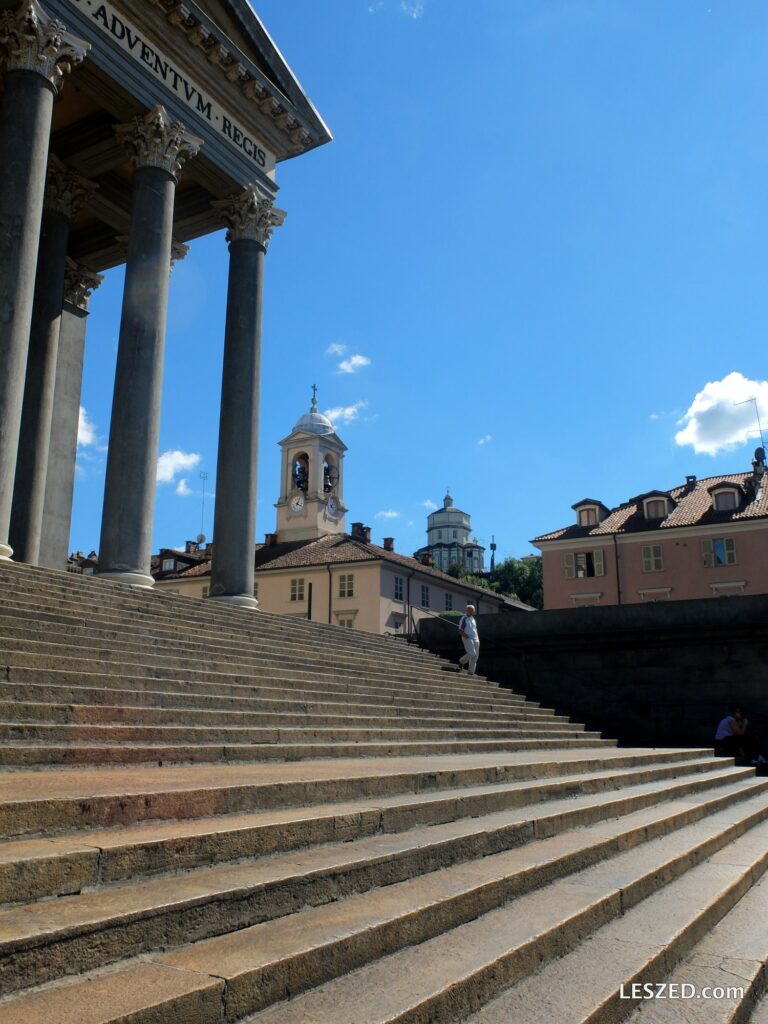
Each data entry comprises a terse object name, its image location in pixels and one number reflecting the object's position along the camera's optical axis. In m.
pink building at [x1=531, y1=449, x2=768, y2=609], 42.09
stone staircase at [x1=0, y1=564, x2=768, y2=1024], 2.57
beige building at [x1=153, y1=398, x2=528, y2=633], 48.34
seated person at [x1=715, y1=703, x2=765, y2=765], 14.47
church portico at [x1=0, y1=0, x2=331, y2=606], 12.33
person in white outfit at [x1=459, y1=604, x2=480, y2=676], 16.39
